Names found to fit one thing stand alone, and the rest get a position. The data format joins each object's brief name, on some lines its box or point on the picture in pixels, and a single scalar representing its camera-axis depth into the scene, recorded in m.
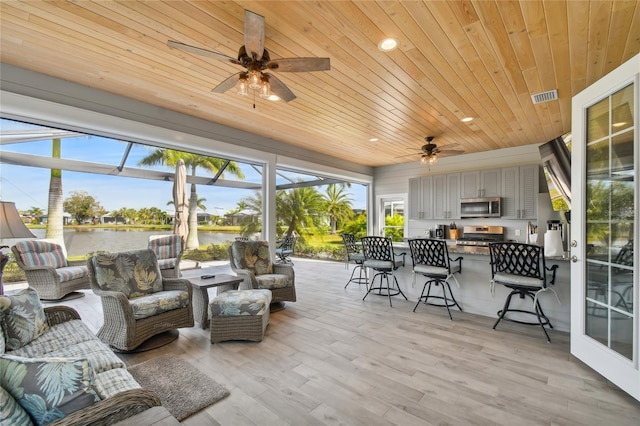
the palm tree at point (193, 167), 5.46
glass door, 2.20
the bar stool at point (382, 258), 4.38
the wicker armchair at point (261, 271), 4.05
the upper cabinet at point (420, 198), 6.91
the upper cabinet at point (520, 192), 5.48
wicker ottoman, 3.07
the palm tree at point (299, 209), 9.75
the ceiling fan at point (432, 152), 5.09
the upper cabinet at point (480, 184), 5.95
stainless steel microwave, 5.88
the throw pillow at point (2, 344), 1.59
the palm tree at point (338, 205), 10.55
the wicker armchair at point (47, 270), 4.31
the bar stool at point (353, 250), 5.81
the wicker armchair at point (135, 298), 2.77
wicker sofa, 1.04
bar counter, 3.40
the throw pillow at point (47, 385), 1.06
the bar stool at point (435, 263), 3.86
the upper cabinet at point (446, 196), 6.48
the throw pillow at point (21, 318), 1.85
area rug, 2.06
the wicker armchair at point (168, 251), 5.38
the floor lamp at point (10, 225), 2.40
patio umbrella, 5.27
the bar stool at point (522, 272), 3.17
